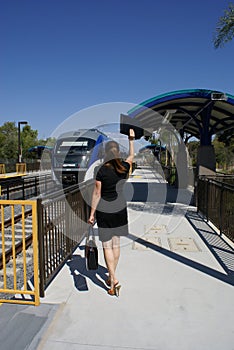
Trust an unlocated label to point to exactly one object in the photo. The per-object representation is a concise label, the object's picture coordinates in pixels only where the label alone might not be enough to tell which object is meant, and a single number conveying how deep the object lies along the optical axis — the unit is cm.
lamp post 3598
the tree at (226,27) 685
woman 371
